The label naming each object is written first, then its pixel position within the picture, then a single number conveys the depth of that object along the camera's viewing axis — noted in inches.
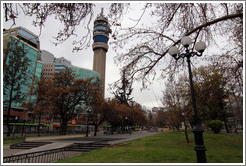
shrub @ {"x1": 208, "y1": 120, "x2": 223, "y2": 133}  941.8
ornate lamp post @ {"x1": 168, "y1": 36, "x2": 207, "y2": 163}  192.1
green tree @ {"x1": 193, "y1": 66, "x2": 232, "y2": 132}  938.1
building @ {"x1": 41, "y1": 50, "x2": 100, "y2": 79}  3388.3
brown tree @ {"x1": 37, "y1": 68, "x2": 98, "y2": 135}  948.0
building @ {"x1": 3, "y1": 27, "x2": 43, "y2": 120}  2090.1
